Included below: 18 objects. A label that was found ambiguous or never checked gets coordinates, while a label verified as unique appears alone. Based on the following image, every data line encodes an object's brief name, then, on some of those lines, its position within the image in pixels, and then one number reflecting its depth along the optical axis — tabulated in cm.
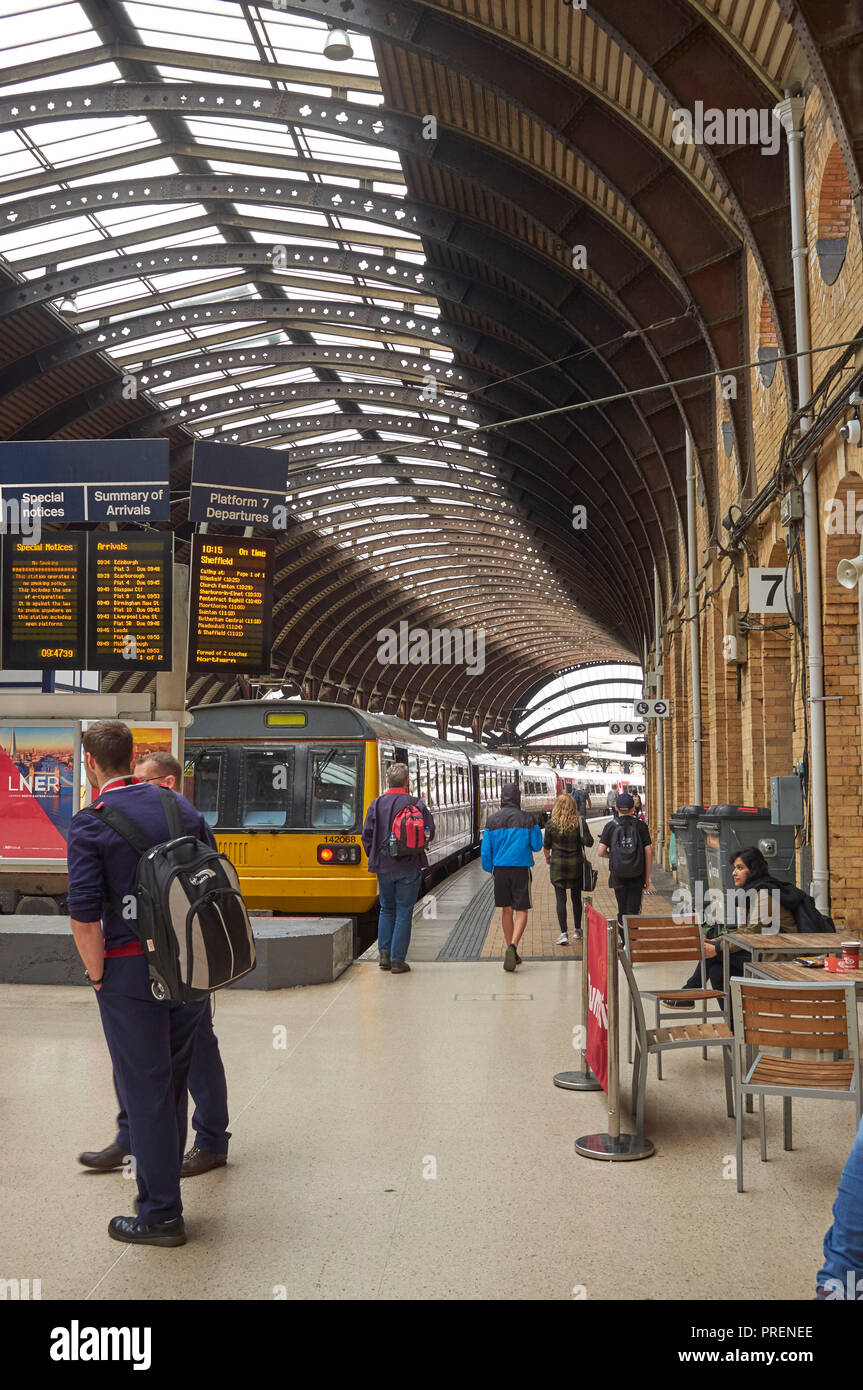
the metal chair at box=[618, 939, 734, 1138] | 506
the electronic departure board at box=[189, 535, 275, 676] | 1226
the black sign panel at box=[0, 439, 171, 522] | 1195
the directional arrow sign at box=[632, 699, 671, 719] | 1938
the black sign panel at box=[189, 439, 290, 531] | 1272
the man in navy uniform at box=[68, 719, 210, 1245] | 391
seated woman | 684
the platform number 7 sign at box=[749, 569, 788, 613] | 1012
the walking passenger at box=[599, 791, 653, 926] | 1075
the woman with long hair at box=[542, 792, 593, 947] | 1130
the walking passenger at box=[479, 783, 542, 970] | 969
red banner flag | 533
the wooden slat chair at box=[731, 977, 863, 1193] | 445
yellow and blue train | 1196
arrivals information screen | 1172
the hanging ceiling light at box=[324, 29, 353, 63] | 1159
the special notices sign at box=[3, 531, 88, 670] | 1179
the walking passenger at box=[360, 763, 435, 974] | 955
